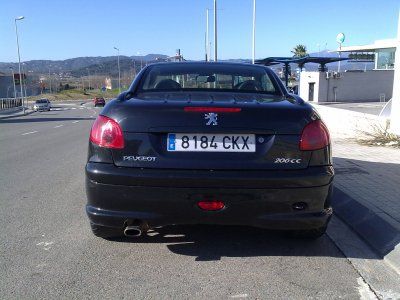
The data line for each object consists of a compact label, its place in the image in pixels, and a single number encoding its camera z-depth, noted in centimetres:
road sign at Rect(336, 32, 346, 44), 5525
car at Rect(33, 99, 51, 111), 5547
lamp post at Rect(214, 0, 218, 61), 3288
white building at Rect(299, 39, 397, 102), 3781
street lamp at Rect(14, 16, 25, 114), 5053
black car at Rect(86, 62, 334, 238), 345
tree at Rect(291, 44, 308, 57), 7675
